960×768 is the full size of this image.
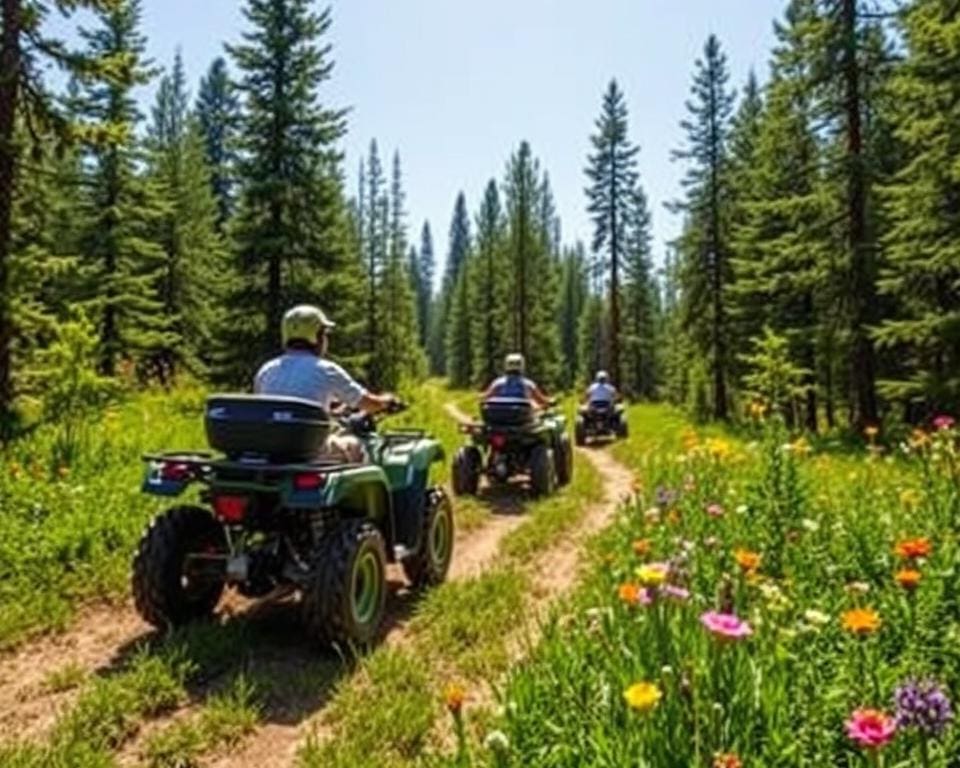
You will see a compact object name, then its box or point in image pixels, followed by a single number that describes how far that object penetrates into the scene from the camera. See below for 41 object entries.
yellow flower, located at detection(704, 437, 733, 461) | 7.21
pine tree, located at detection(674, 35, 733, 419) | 37.22
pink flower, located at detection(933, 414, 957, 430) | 5.88
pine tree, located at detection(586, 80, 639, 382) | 48.94
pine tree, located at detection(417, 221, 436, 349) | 128.12
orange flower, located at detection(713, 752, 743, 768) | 2.47
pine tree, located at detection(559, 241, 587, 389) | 97.06
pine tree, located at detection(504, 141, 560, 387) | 58.47
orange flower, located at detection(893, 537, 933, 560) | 3.44
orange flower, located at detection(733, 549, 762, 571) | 3.62
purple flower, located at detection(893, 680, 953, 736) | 2.36
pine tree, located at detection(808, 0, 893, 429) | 21.48
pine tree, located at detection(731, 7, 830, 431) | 22.56
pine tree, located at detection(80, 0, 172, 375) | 29.88
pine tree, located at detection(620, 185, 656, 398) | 69.81
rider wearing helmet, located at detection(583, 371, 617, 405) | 24.92
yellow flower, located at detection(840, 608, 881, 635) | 2.81
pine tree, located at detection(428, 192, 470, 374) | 109.94
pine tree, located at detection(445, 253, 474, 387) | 74.25
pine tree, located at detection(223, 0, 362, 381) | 27.22
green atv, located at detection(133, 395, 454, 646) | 5.93
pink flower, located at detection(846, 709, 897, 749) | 2.20
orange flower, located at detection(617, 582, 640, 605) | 3.68
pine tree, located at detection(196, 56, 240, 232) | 56.72
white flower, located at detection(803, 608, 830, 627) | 3.54
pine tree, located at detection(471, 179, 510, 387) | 63.41
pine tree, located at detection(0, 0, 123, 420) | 14.04
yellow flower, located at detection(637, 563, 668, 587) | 3.39
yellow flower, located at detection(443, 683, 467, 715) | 2.88
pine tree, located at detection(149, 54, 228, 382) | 39.16
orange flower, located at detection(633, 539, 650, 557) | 4.80
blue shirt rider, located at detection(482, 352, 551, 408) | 14.60
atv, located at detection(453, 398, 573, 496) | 13.48
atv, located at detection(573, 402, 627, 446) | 24.55
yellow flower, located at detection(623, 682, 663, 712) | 2.56
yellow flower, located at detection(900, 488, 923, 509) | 6.18
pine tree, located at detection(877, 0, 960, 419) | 16.48
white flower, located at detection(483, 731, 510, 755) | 2.92
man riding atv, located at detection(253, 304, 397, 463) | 6.86
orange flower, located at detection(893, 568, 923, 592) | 3.22
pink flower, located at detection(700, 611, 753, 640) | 2.82
